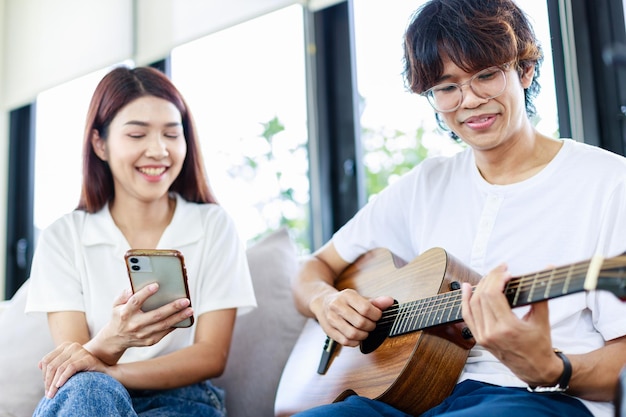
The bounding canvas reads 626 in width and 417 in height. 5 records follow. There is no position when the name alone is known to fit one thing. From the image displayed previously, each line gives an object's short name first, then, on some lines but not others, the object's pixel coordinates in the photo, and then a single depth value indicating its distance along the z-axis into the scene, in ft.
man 3.88
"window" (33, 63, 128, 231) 12.95
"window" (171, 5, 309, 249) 10.41
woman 5.63
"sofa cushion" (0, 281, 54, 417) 6.16
